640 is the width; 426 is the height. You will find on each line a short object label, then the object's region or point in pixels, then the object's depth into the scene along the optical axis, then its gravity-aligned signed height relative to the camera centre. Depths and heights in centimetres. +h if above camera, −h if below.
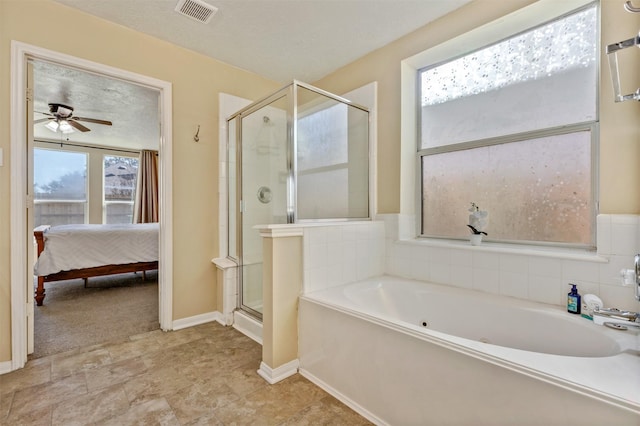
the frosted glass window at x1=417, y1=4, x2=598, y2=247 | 172 +52
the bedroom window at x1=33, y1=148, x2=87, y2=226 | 538 +46
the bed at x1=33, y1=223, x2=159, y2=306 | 325 -51
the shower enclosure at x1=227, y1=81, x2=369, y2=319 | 215 +38
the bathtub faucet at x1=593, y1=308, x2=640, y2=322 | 114 -42
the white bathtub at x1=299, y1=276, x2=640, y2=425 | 90 -63
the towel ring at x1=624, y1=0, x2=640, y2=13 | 91 +67
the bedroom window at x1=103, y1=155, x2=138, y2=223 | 608 +52
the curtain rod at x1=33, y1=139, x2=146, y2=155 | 537 +131
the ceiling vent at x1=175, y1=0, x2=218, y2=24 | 197 +145
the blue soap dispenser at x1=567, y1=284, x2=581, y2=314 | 151 -48
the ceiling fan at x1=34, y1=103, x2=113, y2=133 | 347 +120
